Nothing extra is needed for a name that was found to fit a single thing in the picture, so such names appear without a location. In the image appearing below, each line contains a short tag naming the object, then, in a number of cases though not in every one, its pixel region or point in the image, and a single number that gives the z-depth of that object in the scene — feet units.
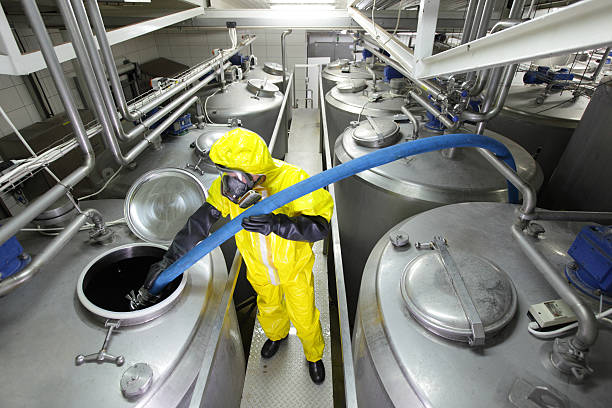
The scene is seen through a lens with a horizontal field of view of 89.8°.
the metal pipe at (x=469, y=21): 5.60
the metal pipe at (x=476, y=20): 5.46
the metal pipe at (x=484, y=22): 4.90
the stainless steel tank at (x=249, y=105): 9.89
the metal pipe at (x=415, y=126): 6.80
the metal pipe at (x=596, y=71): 10.66
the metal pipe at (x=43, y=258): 3.39
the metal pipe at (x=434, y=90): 6.00
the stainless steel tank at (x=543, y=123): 8.97
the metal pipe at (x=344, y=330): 3.87
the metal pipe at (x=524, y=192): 4.09
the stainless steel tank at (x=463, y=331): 2.83
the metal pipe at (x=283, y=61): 15.23
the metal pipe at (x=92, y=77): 3.98
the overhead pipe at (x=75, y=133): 3.30
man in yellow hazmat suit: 4.32
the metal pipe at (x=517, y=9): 4.68
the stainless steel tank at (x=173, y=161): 6.35
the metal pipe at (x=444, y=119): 5.81
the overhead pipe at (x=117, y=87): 4.54
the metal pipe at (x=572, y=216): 4.04
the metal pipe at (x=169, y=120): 6.14
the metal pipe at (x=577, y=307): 2.66
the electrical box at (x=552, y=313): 3.14
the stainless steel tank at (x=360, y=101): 9.98
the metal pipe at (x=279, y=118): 8.66
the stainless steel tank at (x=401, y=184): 5.68
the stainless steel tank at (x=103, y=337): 3.11
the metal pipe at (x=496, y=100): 5.07
